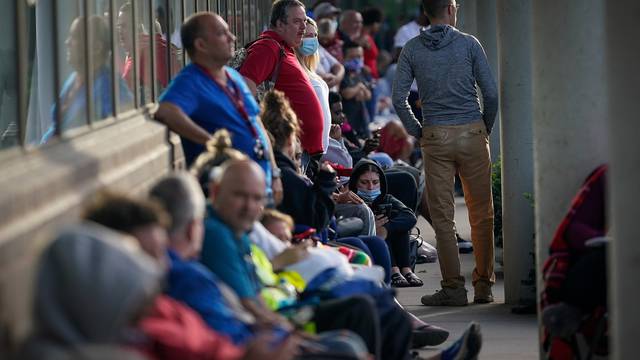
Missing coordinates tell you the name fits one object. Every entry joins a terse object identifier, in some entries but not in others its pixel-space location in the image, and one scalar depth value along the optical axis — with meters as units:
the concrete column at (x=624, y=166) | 10.50
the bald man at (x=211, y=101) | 14.27
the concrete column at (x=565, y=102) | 14.28
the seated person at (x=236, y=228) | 11.34
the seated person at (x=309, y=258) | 13.41
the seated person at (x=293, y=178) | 15.71
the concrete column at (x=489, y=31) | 29.46
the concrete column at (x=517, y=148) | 19.76
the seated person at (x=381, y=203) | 21.13
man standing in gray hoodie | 19.89
